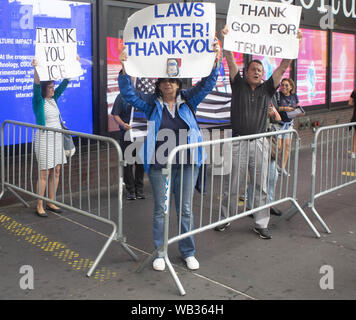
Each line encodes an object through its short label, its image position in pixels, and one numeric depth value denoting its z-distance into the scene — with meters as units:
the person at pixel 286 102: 8.02
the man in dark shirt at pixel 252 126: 5.34
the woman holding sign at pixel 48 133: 5.67
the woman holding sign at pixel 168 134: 4.39
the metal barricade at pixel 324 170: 5.63
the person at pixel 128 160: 6.61
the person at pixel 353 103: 9.95
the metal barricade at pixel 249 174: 5.10
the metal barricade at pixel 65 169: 4.83
